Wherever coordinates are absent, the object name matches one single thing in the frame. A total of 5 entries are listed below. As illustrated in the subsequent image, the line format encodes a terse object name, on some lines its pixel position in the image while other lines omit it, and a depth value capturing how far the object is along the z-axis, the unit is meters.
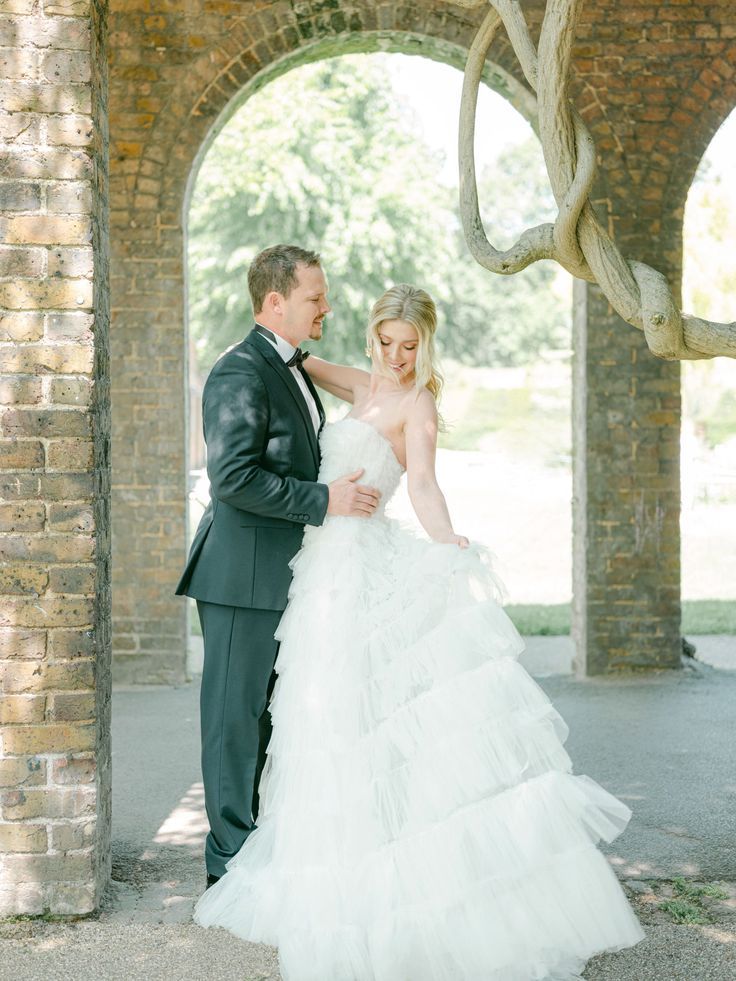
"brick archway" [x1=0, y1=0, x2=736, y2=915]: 7.80
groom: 3.88
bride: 3.32
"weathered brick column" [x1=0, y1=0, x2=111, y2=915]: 3.69
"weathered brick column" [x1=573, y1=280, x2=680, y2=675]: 8.07
